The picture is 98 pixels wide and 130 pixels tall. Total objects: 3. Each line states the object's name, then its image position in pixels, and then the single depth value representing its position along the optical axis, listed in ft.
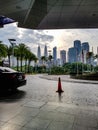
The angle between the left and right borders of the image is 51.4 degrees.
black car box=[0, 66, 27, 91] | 17.83
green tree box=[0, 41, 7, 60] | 85.74
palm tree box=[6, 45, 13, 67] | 107.77
